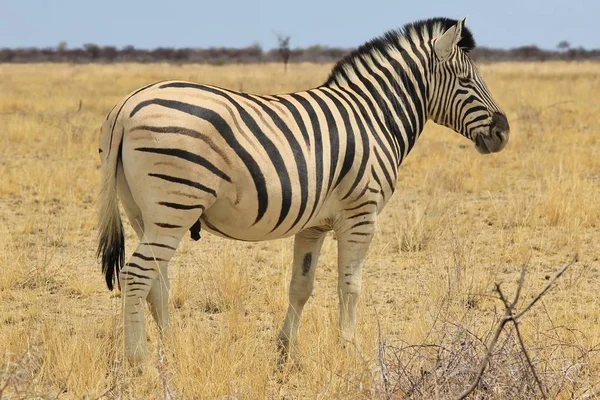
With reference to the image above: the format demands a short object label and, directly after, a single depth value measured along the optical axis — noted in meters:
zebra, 8.12
